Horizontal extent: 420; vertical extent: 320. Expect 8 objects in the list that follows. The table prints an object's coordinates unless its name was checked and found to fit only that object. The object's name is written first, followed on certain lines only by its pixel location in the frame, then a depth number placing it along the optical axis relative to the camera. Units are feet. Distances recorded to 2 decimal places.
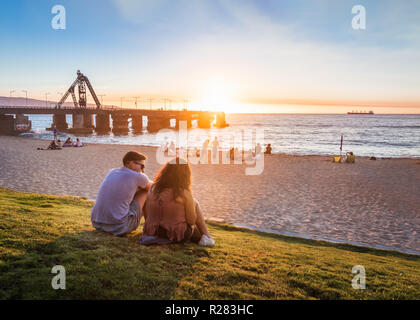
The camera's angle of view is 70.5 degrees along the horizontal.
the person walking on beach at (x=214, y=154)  80.31
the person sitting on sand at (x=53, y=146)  90.40
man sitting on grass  15.07
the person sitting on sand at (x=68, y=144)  99.14
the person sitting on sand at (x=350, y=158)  76.95
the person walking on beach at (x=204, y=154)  78.13
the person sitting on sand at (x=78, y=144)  102.66
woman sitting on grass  13.94
